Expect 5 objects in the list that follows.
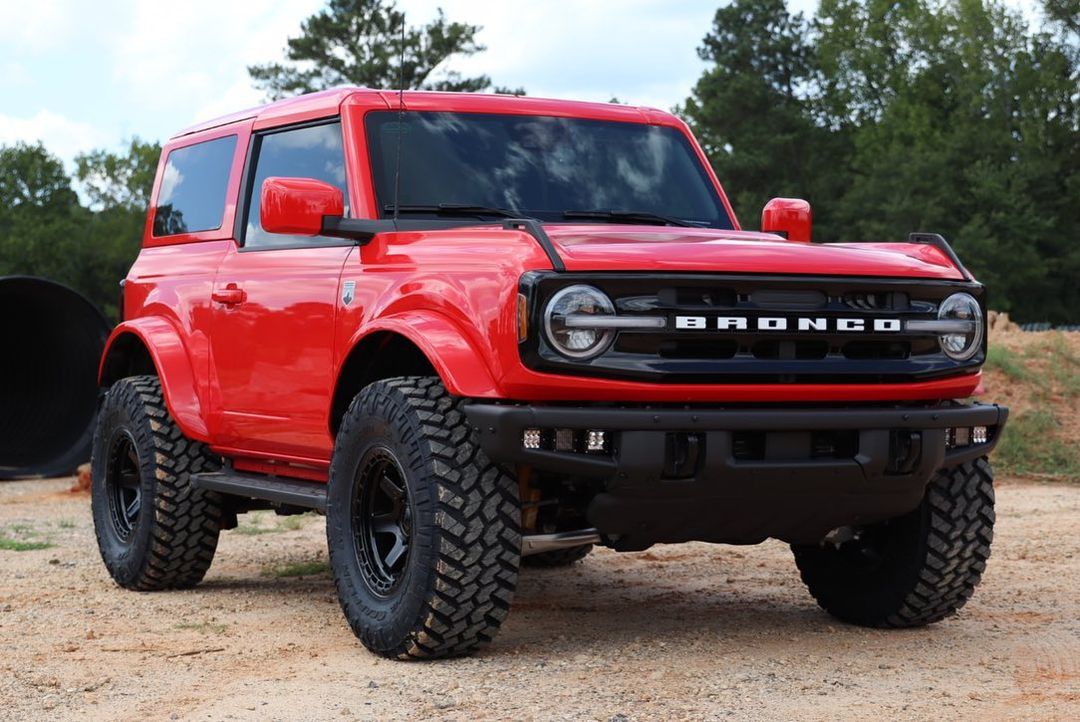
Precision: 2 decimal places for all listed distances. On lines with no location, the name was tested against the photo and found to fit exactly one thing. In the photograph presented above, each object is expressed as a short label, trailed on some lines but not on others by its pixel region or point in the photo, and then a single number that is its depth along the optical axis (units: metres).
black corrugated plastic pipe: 15.40
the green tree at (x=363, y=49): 54.81
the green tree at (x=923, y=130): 55.31
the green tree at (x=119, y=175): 87.12
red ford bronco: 5.09
